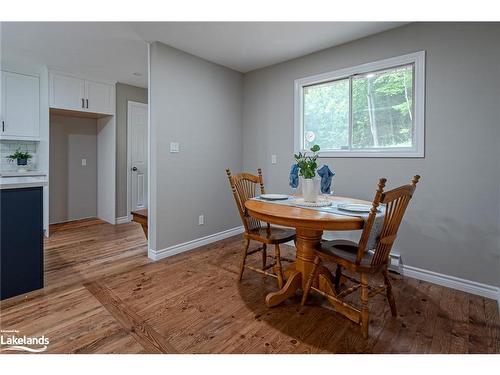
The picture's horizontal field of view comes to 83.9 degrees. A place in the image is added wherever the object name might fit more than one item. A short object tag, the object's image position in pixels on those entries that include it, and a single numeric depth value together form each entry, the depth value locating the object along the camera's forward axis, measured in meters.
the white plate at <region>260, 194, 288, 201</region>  2.42
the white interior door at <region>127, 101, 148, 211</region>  4.71
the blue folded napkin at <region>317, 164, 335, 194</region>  2.17
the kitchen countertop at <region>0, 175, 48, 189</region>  2.04
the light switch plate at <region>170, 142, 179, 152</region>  3.05
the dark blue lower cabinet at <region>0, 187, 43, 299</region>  2.05
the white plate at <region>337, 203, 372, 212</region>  1.85
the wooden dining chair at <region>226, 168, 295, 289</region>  2.21
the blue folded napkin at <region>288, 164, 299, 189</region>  2.20
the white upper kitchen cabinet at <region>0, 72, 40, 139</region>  3.63
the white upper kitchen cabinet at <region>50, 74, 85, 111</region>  3.82
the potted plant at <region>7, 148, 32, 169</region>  3.84
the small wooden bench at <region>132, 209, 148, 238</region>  3.20
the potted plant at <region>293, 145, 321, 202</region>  2.12
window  2.52
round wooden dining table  1.67
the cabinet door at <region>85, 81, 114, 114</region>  4.16
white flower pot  2.18
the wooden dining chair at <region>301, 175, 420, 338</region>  1.58
